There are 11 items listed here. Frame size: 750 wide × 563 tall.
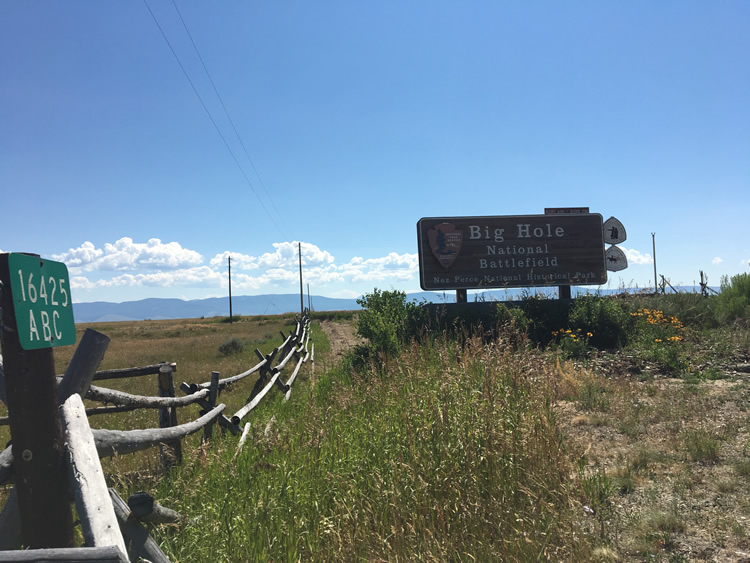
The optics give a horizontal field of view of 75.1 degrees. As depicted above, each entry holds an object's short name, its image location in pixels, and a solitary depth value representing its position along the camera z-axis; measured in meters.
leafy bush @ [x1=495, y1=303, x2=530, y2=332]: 10.94
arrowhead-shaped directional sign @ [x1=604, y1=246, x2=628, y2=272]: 14.80
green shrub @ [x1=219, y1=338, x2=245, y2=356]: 22.78
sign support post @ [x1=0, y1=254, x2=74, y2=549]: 1.89
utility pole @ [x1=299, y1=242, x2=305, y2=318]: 61.53
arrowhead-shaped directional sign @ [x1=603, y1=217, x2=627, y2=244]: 14.81
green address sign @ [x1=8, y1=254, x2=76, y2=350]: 1.82
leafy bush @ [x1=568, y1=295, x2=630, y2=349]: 11.46
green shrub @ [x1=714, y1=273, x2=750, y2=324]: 12.38
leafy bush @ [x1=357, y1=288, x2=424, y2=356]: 11.08
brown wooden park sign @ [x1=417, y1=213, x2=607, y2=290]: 14.04
